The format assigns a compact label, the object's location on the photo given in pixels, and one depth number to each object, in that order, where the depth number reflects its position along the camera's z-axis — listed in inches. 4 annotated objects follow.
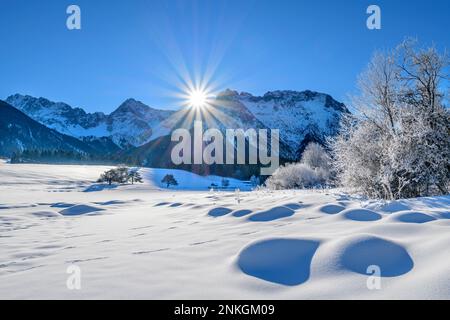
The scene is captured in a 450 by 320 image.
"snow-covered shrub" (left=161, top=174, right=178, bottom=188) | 2441.9
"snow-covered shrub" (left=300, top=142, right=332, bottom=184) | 1745.1
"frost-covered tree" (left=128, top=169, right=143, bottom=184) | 1959.9
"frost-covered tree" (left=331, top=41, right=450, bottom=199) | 408.2
